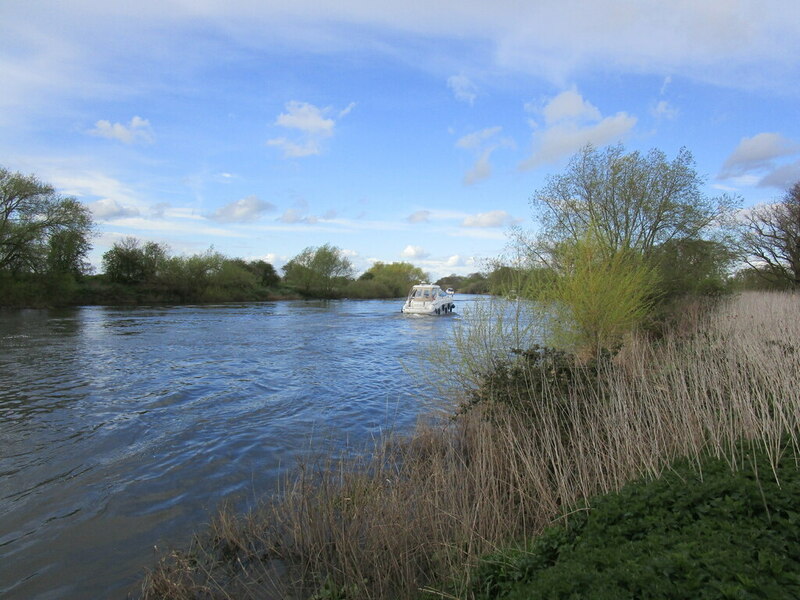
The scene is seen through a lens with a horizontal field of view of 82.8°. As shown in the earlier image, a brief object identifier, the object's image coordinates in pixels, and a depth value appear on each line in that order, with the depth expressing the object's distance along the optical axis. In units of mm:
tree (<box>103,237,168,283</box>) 47500
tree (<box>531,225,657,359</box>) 10570
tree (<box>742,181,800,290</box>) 29391
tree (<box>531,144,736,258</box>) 20859
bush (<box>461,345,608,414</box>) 6348
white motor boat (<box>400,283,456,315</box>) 37938
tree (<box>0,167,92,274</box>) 33438
